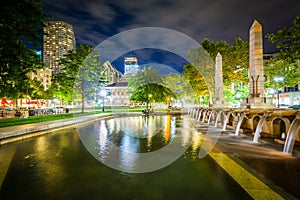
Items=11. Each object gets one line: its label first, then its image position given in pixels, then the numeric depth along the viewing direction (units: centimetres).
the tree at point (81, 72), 3469
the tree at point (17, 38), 1093
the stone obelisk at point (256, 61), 1875
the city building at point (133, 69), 19176
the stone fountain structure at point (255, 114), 915
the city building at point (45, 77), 10892
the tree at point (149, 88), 4494
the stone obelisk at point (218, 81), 2864
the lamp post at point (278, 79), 3875
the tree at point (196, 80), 4606
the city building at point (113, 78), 15625
